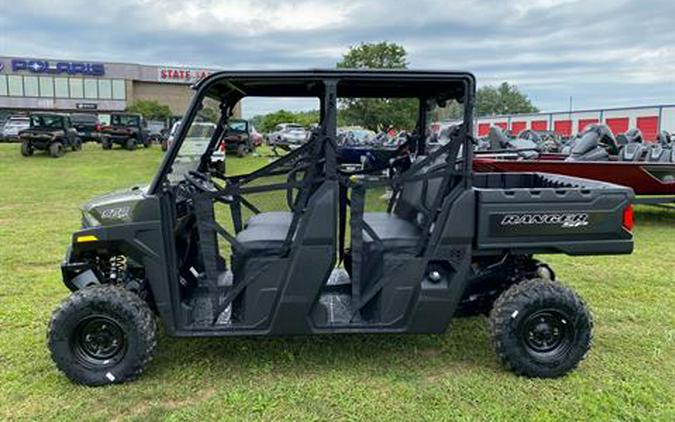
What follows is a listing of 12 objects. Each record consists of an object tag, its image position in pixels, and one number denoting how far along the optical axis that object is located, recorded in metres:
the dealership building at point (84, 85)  62.62
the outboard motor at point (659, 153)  8.59
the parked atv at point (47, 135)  20.73
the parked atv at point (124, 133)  25.36
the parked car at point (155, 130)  29.88
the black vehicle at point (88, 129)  28.05
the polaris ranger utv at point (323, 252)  3.17
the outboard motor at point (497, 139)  10.98
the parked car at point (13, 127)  29.23
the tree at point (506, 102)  90.31
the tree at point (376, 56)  36.12
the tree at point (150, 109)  57.28
